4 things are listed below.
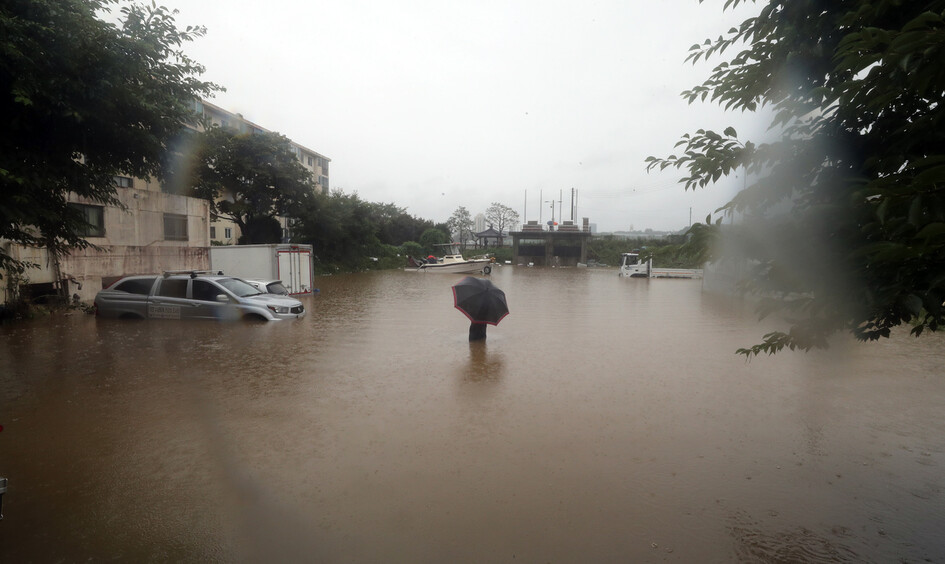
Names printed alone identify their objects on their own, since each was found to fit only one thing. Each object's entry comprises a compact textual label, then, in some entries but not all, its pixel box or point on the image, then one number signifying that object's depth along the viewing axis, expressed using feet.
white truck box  57.16
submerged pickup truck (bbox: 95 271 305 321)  36.76
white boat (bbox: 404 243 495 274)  118.73
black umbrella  31.78
